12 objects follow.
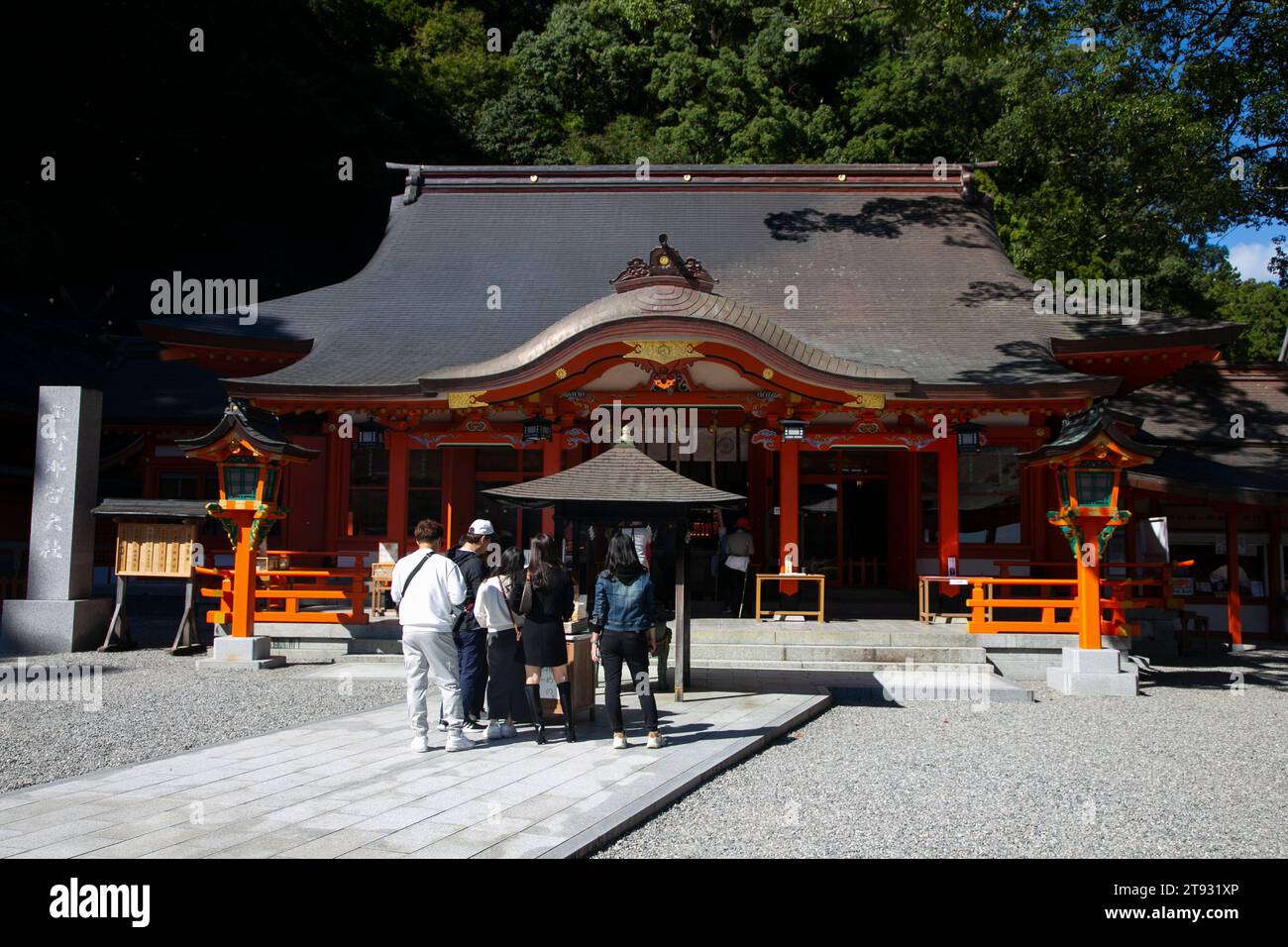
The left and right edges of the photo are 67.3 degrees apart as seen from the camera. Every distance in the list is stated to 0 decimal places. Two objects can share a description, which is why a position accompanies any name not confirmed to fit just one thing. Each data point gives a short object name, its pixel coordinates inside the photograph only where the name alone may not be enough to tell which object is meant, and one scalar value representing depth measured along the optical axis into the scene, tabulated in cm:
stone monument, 1170
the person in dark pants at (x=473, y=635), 696
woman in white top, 686
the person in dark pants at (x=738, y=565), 1256
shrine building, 1256
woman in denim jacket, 667
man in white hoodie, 652
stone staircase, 1092
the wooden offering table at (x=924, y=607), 1203
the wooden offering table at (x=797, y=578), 1169
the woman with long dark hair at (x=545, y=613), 671
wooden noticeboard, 1195
